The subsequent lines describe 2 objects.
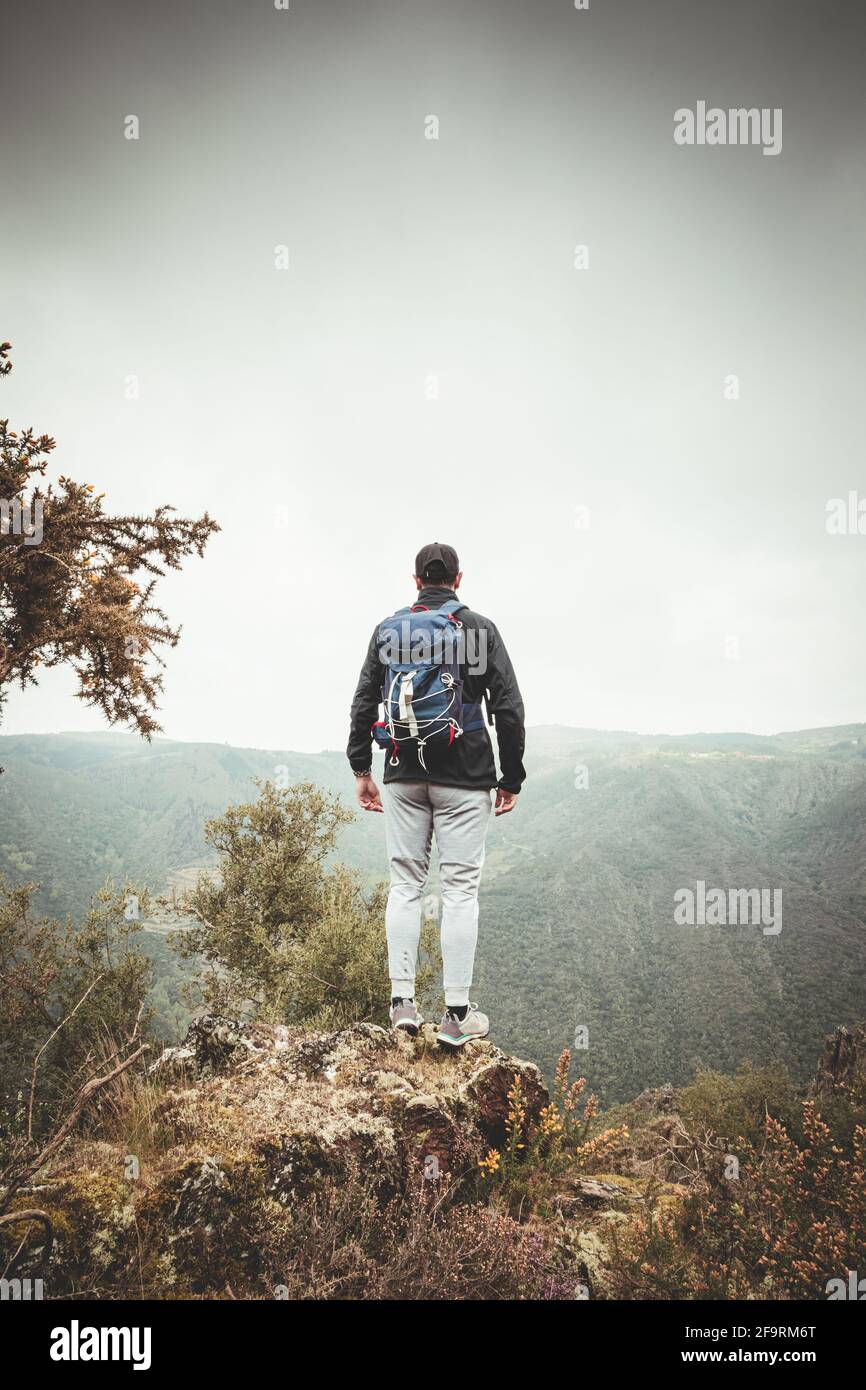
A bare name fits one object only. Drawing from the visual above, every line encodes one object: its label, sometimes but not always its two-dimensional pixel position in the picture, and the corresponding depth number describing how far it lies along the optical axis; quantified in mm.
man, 3959
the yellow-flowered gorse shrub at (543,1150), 3521
